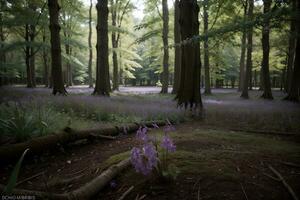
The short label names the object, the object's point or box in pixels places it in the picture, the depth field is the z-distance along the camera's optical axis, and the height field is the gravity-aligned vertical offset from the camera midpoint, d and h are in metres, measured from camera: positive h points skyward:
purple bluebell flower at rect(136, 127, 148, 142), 2.51 -0.56
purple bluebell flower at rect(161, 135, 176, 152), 2.43 -0.63
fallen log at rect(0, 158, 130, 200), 2.23 -1.07
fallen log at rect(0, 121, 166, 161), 3.47 -1.00
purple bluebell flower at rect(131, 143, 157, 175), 2.36 -0.78
